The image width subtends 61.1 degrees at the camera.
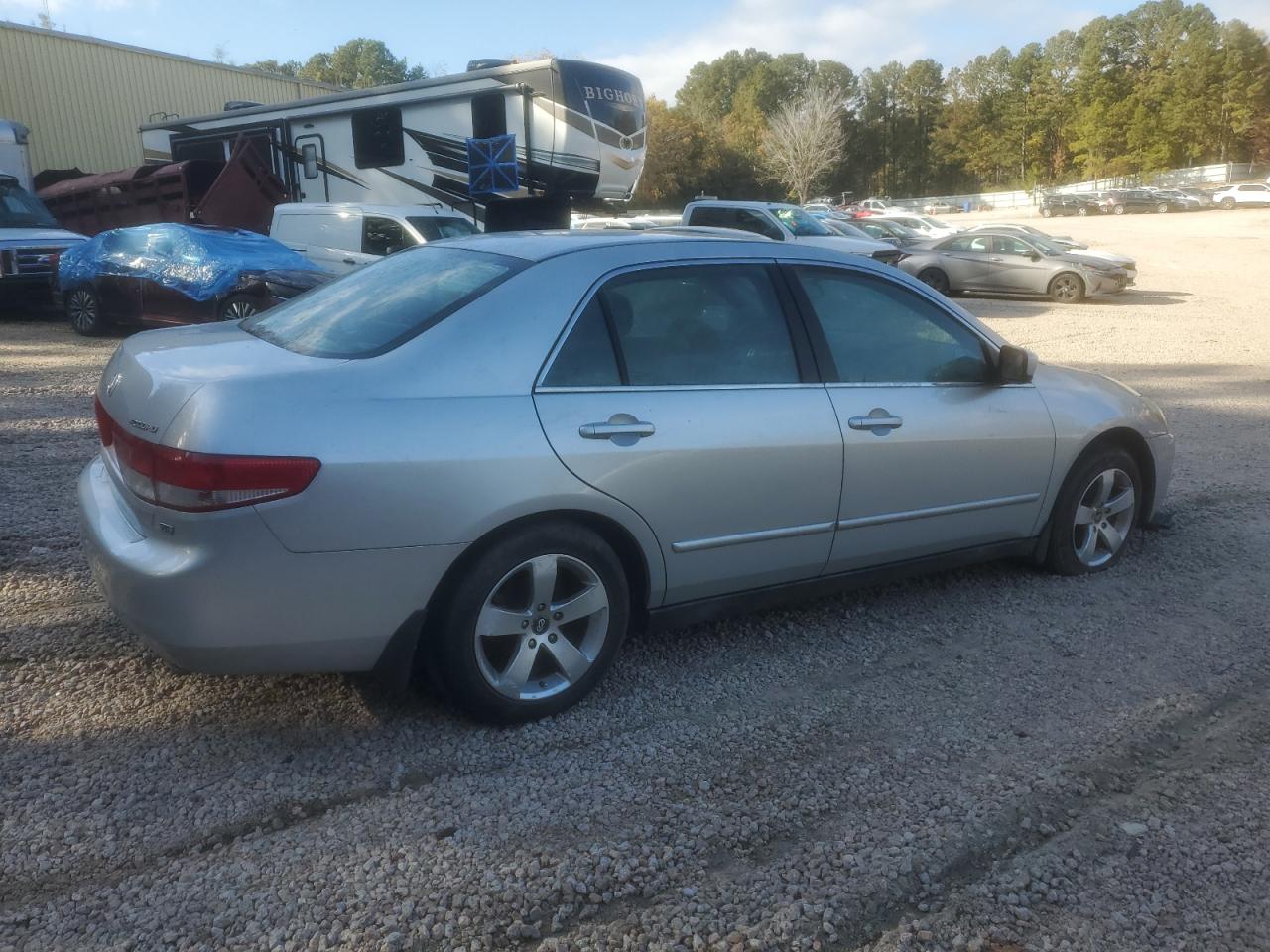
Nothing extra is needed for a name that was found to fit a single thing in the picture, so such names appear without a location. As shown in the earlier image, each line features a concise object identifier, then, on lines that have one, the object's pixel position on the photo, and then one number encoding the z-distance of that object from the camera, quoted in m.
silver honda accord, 3.03
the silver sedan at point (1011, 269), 18.75
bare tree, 62.53
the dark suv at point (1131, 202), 59.16
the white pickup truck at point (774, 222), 17.59
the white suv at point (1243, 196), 58.12
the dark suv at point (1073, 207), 60.31
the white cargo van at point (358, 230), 13.18
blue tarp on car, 11.61
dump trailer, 16.33
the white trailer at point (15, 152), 16.73
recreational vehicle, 14.91
